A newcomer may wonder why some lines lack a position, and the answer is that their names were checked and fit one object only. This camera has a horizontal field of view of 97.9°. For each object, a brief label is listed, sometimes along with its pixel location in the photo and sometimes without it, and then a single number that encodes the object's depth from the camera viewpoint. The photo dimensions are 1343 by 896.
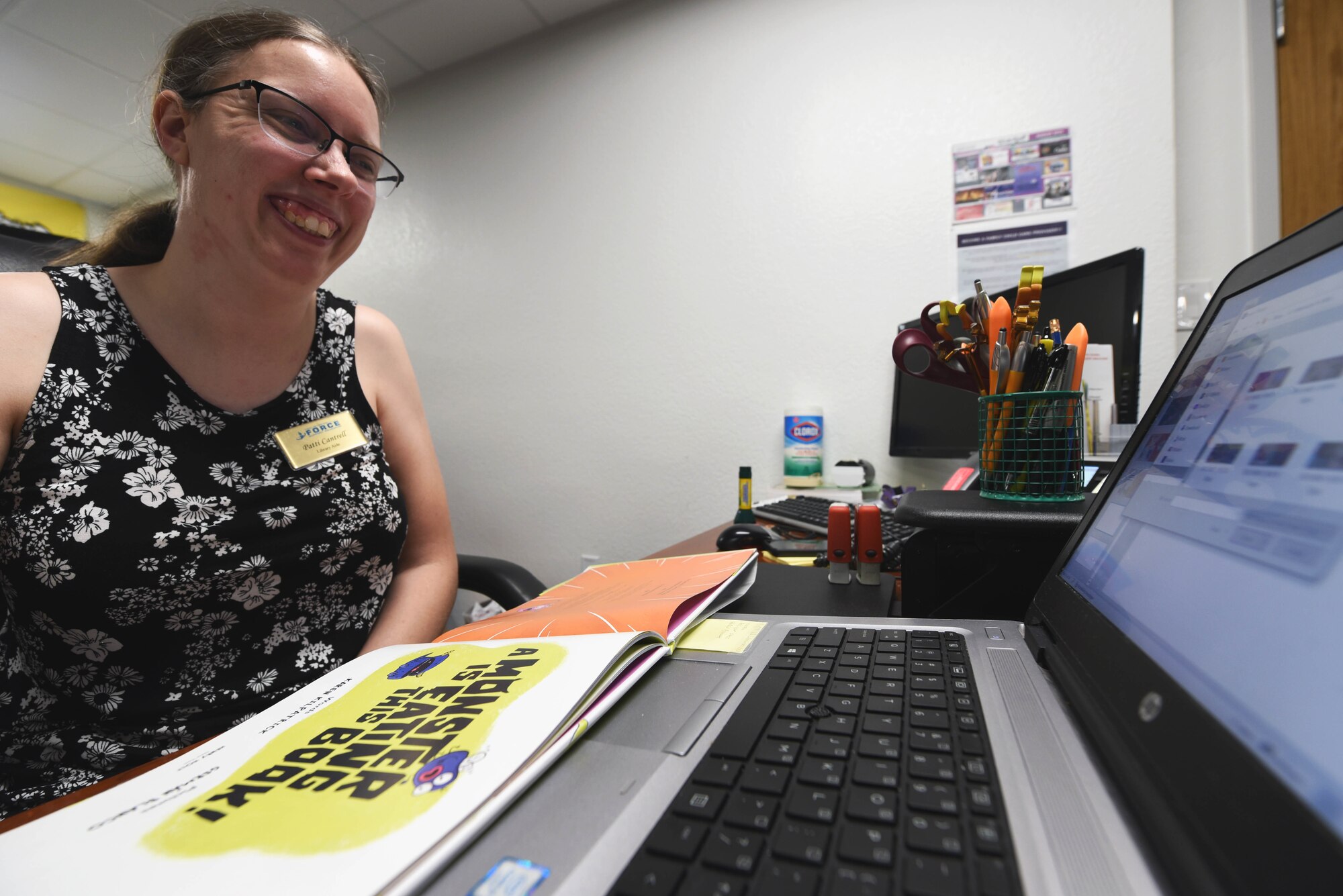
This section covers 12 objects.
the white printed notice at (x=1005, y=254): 1.31
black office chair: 0.92
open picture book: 0.21
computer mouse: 0.86
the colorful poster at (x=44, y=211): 3.21
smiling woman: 0.63
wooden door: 1.14
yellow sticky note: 0.44
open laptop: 0.18
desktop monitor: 0.95
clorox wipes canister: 1.48
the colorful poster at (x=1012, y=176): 1.30
